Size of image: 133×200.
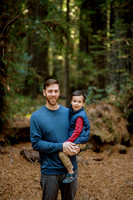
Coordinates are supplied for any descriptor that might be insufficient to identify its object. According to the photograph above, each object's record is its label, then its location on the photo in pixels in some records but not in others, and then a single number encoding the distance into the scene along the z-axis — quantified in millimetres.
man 2441
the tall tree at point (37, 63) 13898
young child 2510
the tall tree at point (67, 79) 9059
